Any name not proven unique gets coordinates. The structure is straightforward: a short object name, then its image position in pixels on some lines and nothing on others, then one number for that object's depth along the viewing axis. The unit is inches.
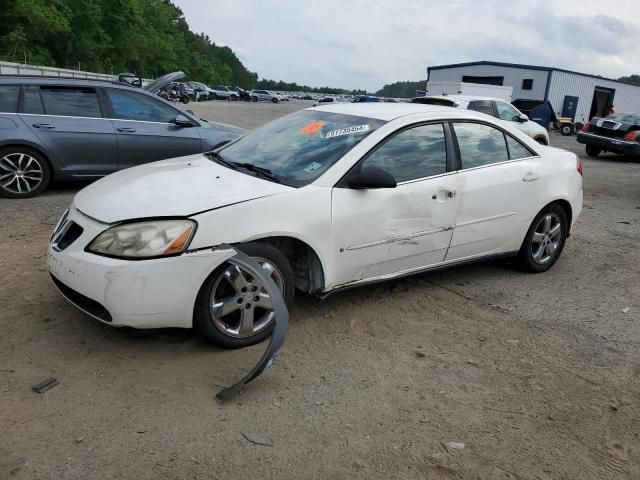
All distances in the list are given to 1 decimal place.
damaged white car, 127.9
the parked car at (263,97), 2881.4
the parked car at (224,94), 2564.0
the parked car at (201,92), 2223.7
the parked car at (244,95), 2857.5
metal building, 1528.1
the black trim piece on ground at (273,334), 120.4
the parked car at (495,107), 555.0
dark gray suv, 278.7
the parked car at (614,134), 620.7
